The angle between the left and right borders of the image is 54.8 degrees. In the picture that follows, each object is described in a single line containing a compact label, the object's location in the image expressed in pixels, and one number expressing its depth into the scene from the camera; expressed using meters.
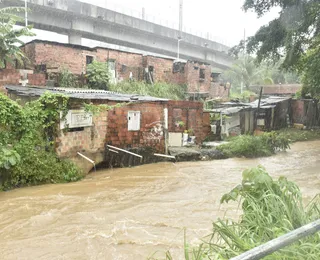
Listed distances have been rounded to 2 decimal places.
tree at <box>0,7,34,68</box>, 13.02
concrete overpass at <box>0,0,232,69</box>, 20.28
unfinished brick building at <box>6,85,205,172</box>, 9.41
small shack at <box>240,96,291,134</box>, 19.14
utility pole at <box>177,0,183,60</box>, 28.36
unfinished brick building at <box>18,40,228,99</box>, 16.19
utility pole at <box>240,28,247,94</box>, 15.43
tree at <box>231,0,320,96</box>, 11.95
